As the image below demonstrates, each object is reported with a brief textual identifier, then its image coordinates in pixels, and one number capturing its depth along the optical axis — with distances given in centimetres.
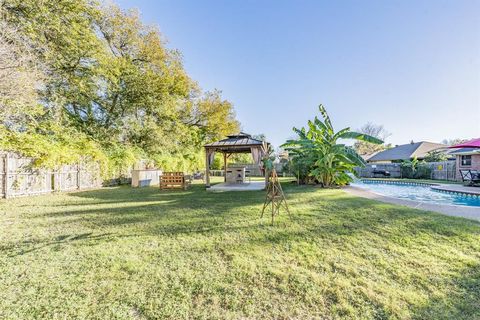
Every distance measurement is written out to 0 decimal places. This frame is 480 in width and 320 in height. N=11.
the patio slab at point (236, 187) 1141
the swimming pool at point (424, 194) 923
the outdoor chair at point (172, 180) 1251
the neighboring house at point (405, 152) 2652
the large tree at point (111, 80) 1217
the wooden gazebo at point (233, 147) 1147
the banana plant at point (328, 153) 1103
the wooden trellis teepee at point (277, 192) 552
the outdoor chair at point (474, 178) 1295
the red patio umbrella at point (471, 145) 1012
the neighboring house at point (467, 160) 1644
